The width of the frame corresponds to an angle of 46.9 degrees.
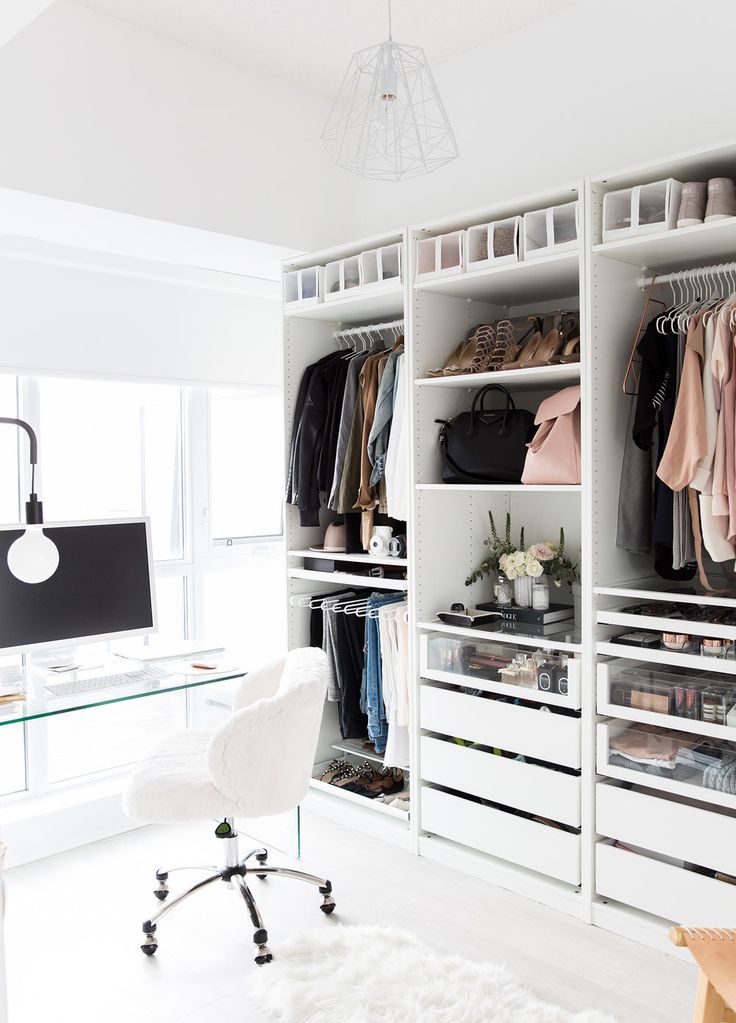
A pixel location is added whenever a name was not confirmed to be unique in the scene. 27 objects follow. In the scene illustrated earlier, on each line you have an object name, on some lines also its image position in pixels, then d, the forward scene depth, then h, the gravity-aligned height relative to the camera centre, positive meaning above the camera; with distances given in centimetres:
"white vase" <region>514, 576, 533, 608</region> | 315 -37
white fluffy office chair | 241 -83
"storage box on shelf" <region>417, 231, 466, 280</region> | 298 +84
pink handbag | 275 +15
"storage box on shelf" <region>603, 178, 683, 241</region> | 245 +83
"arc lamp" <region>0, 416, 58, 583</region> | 257 -19
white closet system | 248 -49
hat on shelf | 358 -20
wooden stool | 161 -93
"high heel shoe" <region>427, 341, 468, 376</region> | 307 +48
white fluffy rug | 215 -132
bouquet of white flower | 306 -27
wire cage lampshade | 334 +152
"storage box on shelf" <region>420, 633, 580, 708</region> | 275 -62
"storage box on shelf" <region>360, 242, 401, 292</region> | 319 +86
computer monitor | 285 -34
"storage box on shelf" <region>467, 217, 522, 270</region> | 280 +84
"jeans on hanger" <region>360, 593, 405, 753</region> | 337 -75
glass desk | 242 -61
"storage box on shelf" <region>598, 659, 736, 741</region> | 238 -61
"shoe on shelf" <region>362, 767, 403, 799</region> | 349 -122
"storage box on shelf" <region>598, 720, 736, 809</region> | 237 -80
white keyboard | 266 -61
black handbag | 296 +17
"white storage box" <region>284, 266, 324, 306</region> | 347 +86
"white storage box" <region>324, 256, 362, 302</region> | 336 +86
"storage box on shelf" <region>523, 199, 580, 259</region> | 267 +84
